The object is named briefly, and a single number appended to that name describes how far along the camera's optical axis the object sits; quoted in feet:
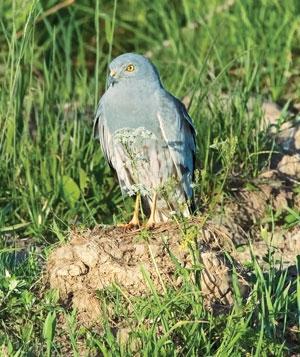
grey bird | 40.65
